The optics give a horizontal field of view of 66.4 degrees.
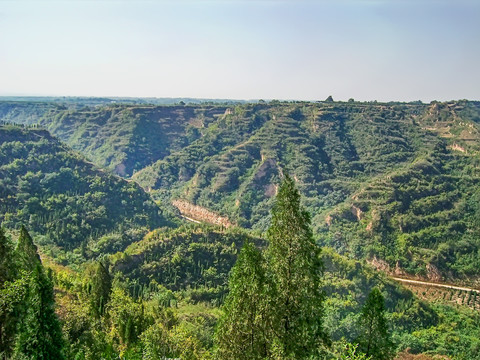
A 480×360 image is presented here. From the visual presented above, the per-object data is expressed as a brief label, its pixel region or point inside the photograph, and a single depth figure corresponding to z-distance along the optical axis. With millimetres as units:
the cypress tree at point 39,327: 16953
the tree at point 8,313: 19219
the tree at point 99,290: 38438
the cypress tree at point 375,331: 22847
